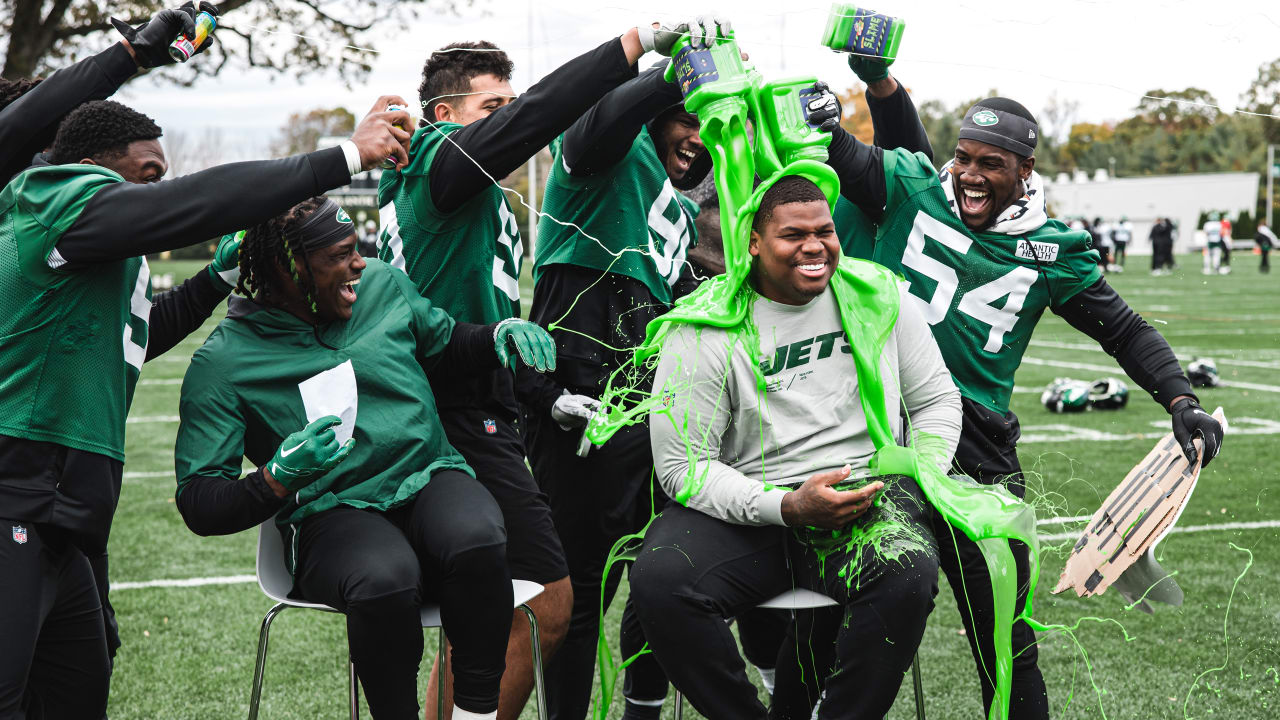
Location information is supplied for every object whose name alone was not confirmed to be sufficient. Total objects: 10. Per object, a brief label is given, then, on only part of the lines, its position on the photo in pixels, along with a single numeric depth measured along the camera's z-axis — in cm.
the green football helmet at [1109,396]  979
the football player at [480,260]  303
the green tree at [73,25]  1174
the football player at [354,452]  269
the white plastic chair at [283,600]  286
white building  3712
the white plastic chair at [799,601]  275
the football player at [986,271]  313
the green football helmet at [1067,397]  964
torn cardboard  304
